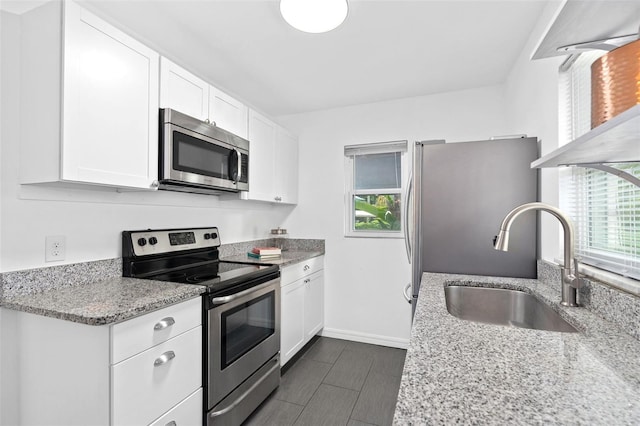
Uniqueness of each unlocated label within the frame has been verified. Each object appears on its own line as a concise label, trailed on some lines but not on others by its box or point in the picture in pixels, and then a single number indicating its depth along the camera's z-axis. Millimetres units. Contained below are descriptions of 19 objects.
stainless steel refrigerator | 1805
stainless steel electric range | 1622
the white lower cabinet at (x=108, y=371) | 1159
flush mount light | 1478
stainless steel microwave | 1738
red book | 2607
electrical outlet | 1465
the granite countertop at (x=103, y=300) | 1133
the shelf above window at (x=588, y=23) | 685
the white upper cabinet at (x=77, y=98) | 1298
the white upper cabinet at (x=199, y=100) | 1772
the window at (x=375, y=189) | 3117
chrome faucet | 1114
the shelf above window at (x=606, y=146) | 489
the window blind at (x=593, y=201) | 1064
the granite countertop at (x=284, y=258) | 2387
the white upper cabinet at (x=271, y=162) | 2598
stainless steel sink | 1418
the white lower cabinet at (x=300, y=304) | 2426
